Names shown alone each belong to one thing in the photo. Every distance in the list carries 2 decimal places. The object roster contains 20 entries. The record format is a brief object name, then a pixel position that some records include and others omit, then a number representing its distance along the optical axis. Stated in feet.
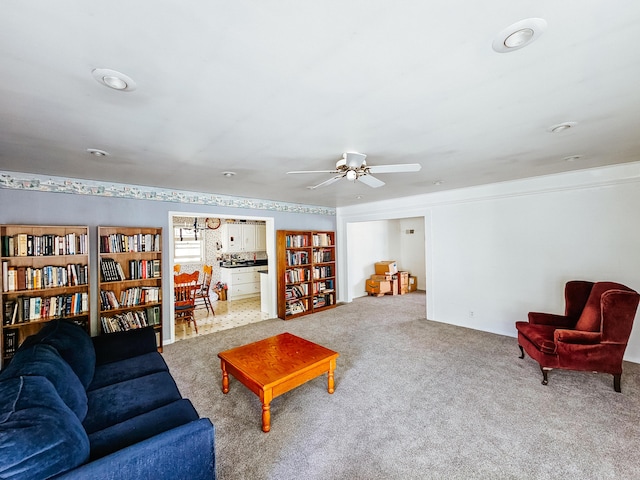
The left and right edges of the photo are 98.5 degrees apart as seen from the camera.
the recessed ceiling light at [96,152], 8.12
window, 22.33
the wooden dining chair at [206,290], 18.22
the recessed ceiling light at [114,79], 4.48
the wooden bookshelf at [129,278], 11.66
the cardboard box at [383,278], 23.46
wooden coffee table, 7.30
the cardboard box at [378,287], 23.27
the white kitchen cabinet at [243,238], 23.73
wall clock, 23.48
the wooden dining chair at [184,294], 14.90
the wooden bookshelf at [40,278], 9.77
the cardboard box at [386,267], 23.89
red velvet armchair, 8.51
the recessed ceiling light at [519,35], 3.61
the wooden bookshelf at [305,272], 17.69
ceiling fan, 8.20
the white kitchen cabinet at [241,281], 22.95
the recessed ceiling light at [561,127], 6.87
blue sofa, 3.61
